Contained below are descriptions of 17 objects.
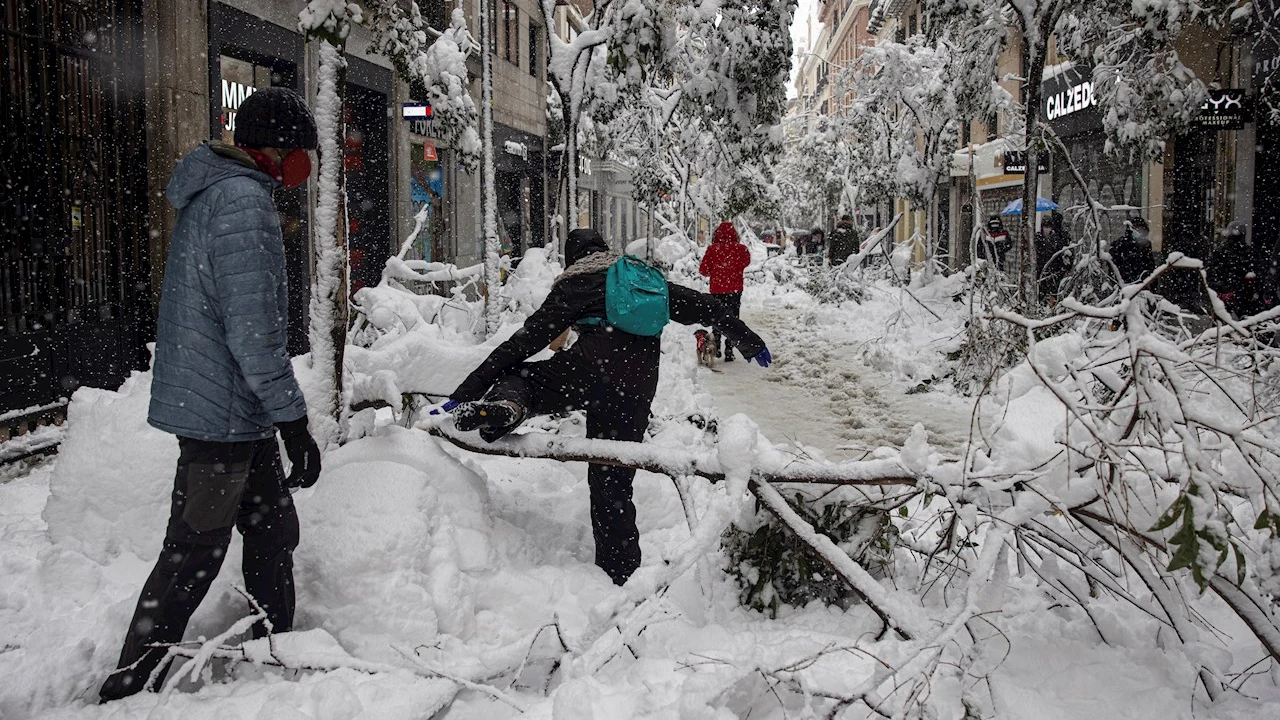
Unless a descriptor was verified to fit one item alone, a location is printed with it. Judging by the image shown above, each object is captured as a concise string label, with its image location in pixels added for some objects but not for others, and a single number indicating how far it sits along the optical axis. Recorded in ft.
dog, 36.52
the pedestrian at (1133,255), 39.19
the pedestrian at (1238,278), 36.81
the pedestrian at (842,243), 60.39
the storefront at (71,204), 18.74
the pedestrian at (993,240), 37.03
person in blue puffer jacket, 8.70
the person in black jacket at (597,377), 12.76
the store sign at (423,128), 48.67
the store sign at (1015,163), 45.68
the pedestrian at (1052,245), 46.37
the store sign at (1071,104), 59.77
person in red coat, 36.27
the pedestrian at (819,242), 98.37
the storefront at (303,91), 29.78
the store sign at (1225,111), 40.40
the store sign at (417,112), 40.76
